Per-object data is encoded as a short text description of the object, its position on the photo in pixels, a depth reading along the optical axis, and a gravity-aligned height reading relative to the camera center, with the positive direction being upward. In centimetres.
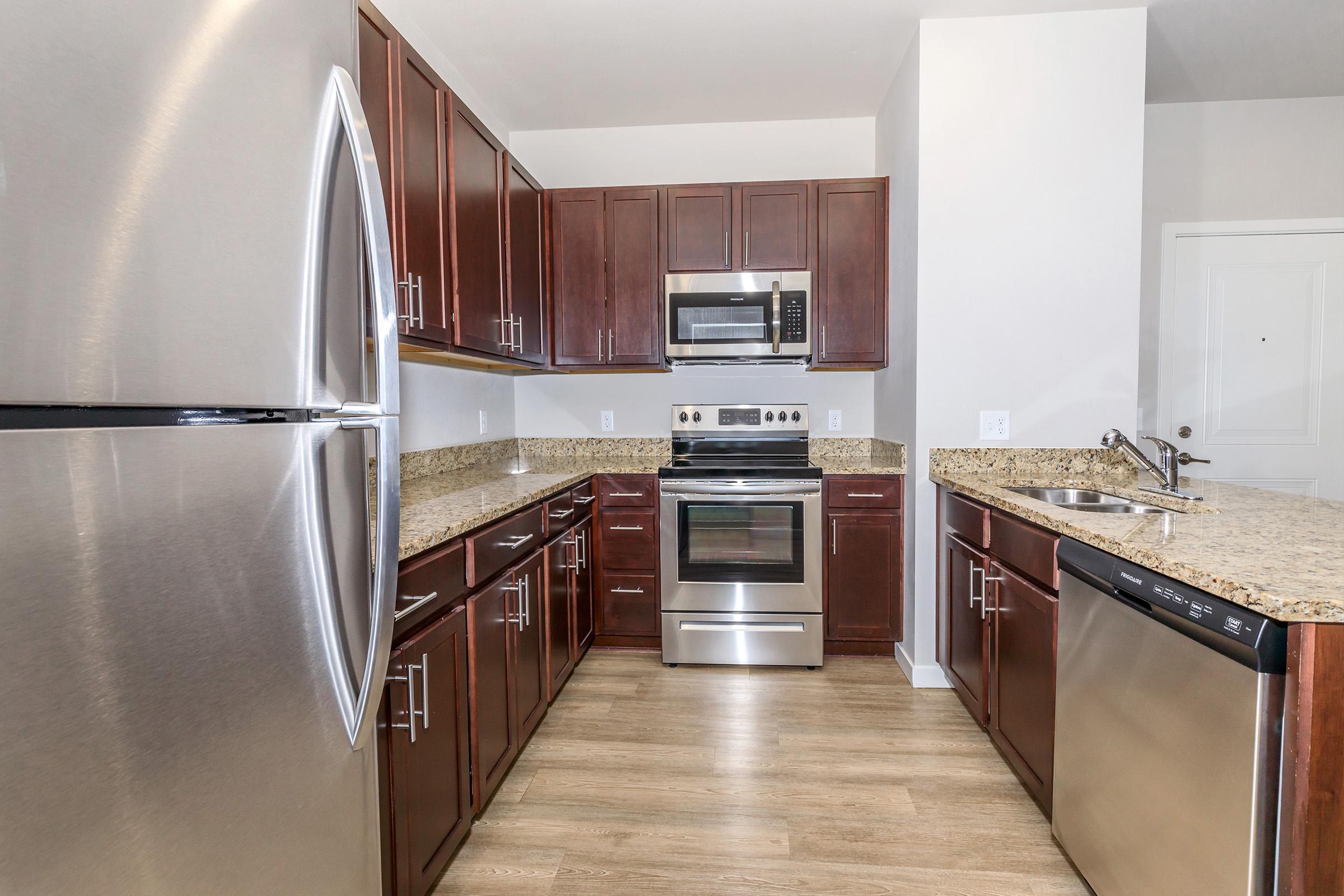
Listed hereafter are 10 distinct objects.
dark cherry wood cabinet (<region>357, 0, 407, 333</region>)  162 +87
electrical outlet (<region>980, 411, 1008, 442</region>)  271 -1
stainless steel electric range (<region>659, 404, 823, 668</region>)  297 -66
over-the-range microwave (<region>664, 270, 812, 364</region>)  321 +55
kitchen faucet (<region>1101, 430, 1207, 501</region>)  210 -15
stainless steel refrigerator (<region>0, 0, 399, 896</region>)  49 -2
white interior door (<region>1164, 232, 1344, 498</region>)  324 +32
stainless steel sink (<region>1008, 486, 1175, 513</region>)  226 -28
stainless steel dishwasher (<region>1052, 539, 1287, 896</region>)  101 -59
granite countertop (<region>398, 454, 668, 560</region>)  158 -24
